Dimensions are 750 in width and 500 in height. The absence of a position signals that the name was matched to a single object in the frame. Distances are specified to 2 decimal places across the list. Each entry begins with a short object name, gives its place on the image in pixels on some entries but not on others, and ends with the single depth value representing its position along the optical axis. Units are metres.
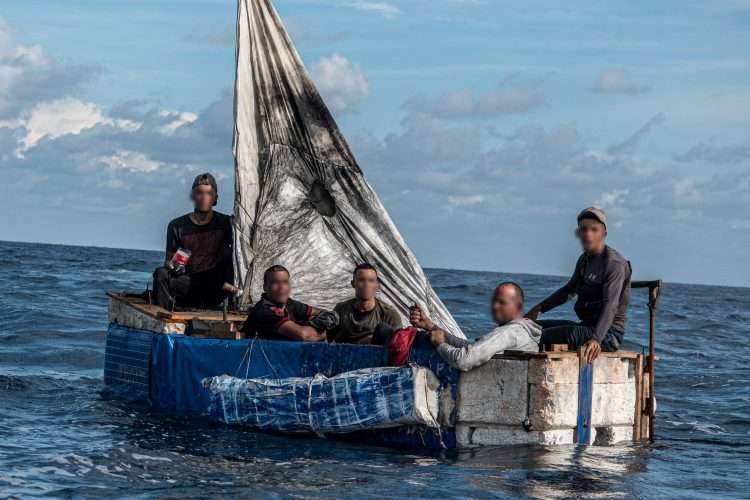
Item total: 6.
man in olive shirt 20.59
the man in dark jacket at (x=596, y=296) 18.34
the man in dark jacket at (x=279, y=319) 20.62
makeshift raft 17.56
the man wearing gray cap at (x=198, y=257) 24.69
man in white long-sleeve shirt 17.44
